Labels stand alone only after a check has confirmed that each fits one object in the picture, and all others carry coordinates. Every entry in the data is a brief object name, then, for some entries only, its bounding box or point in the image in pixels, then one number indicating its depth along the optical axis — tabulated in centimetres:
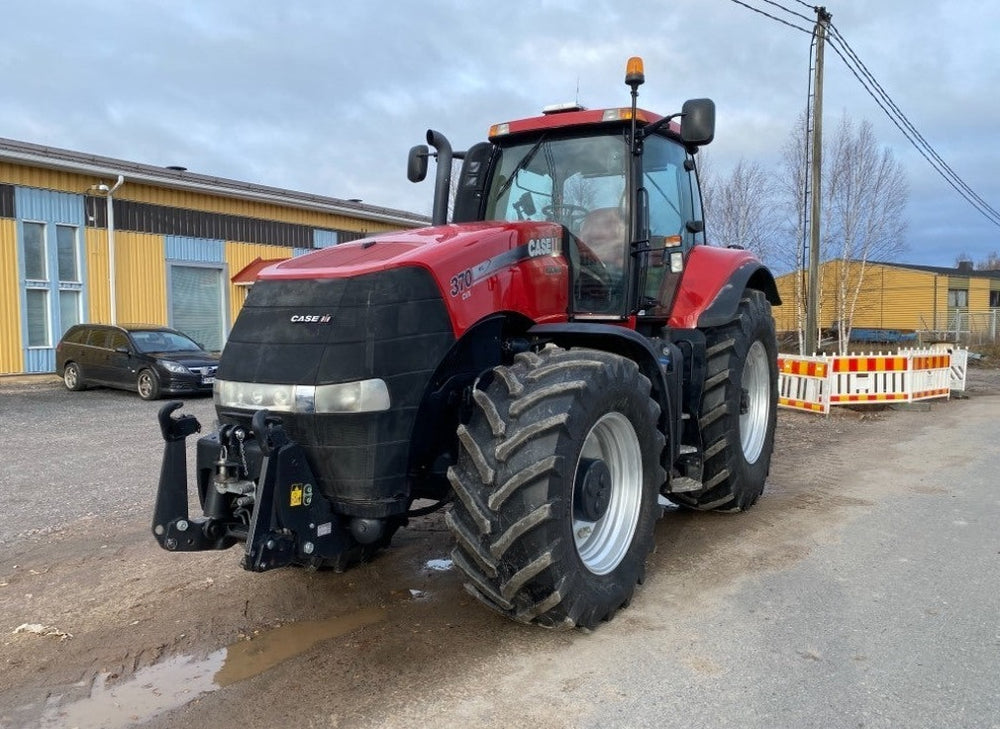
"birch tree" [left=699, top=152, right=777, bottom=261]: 2973
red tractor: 336
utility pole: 1528
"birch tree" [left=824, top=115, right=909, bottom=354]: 2684
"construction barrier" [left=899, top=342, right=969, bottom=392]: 1490
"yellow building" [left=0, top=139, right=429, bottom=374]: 1606
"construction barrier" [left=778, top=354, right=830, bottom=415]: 1178
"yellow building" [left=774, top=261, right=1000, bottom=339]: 4312
